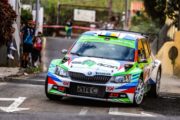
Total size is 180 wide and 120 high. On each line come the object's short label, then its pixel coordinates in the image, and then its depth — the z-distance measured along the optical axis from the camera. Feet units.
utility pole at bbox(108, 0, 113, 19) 191.05
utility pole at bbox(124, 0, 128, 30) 133.28
